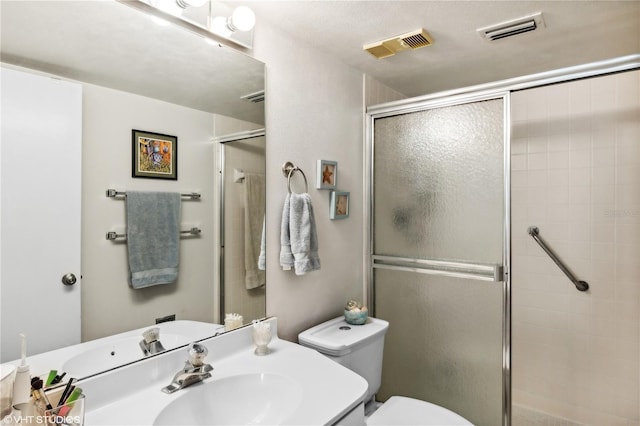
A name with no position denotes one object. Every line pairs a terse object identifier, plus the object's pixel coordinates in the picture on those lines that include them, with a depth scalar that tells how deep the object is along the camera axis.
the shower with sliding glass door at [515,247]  1.85
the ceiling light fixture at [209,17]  1.26
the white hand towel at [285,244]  1.68
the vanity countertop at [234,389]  1.05
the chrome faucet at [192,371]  1.17
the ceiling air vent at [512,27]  1.63
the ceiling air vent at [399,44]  1.76
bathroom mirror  1.02
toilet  1.60
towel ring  1.73
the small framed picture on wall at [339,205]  2.00
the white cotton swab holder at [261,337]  1.46
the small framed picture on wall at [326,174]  1.90
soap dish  1.90
